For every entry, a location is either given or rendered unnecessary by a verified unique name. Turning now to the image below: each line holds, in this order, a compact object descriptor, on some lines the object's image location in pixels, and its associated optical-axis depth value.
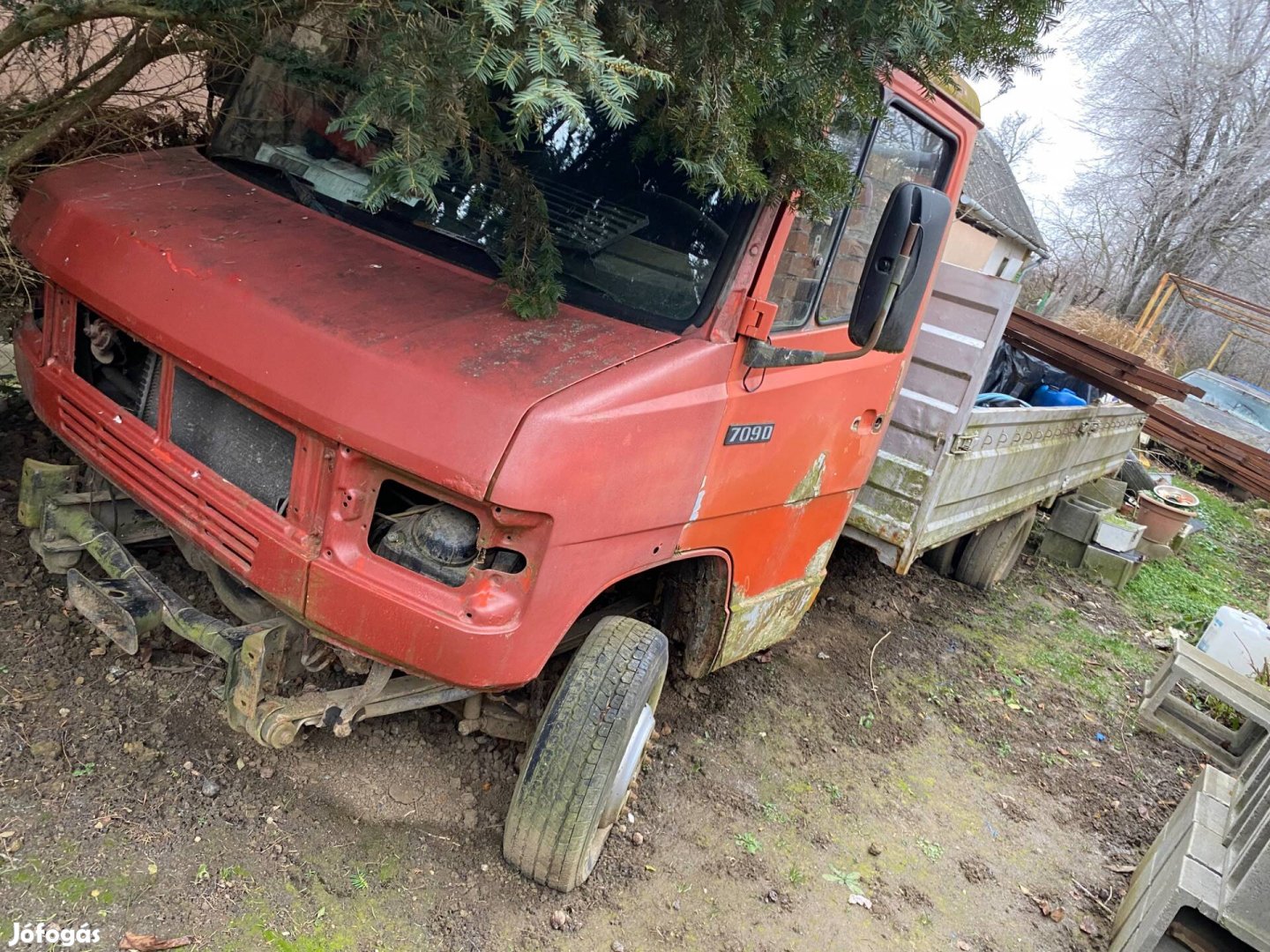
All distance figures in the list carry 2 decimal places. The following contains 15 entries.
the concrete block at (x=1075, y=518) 7.45
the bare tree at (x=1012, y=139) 29.42
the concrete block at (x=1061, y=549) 7.57
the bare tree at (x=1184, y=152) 20.33
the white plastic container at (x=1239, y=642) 5.46
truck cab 2.18
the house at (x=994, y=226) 14.69
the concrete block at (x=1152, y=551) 8.38
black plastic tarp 7.14
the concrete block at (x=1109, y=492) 8.40
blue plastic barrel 7.05
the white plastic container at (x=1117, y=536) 7.38
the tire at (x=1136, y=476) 9.56
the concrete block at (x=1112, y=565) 7.38
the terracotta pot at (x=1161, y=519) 8.30
